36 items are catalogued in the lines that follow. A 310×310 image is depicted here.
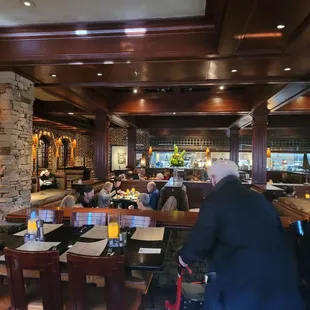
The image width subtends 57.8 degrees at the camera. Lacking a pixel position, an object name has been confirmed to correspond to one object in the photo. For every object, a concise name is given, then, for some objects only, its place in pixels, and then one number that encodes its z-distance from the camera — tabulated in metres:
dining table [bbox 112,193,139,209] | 6.00
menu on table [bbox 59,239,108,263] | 2.15
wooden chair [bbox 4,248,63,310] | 1.84
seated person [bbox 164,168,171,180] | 10.46
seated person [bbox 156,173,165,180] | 9.61
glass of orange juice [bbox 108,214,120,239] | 2.41
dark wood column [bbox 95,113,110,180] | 7.60
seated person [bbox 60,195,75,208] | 4.34
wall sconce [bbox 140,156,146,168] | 12.32
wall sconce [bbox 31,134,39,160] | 12.50
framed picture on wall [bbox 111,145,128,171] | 15.05
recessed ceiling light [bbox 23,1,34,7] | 2.93
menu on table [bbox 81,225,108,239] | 2.66
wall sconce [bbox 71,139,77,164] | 16.33
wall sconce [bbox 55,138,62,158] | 14.86
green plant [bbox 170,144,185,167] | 8.25
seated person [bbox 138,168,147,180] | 9.85
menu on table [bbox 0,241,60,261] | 2.29
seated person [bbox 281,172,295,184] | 10.34
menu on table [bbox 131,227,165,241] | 2.65
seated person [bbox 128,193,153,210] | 4.81
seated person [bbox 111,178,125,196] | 7.59
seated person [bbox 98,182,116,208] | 5.62
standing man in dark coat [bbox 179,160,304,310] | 1.58
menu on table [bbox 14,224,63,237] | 2.80
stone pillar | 4.03
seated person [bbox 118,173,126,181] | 8.76
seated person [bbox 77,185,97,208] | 5.01
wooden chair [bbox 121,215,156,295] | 2.31
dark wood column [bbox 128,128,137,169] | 11.54
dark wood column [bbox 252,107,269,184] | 7.14
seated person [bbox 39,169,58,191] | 13.13
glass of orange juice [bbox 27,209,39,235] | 2.56
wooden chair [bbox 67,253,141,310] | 1.77
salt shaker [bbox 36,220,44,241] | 2.55
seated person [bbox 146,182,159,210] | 5.89
